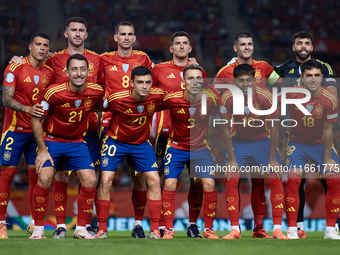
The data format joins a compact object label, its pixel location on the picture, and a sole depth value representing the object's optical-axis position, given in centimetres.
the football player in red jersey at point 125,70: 1345
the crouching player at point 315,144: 1258
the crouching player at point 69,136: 1198
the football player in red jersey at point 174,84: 1366
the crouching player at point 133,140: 1226
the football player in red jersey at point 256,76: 1334
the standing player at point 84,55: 1359
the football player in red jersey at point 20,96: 1316
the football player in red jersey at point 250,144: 1243
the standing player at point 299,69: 1362
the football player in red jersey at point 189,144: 1264
